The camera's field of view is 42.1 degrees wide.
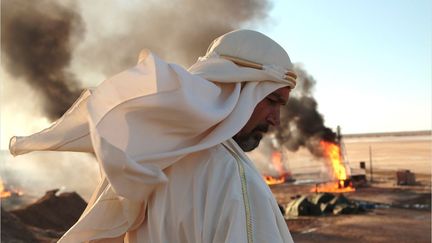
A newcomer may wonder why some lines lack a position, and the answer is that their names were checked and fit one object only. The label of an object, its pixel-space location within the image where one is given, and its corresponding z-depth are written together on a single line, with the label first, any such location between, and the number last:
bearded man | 1.56
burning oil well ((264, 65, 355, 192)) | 25.72
